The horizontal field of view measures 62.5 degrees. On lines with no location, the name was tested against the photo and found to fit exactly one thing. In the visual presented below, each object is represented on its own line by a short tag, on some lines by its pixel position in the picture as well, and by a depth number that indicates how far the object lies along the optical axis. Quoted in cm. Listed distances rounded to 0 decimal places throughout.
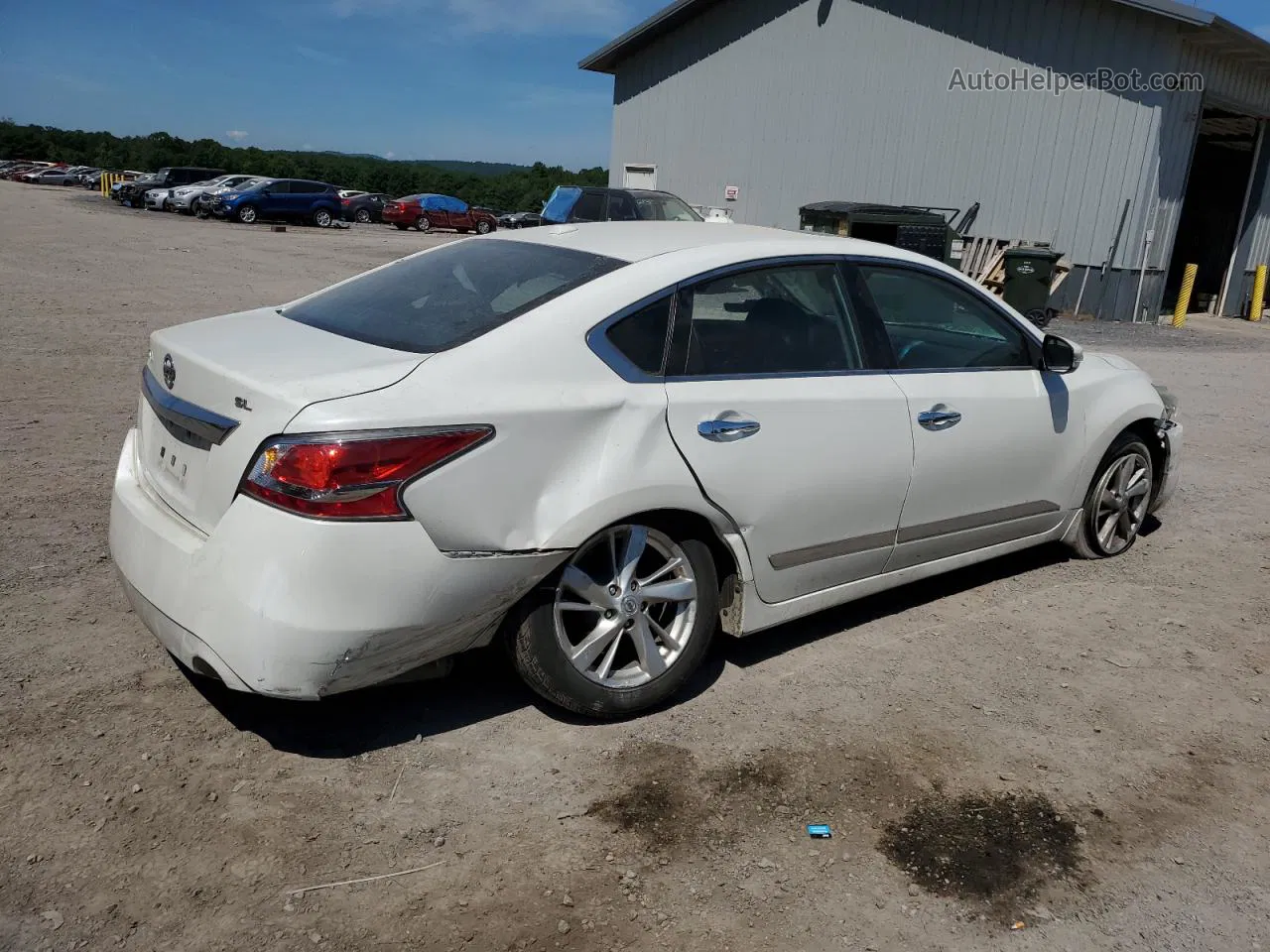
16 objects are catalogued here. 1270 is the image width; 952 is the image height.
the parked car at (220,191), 3638
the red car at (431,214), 3997
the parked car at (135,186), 4144
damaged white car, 285
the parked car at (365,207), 4097
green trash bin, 1666
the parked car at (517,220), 3466
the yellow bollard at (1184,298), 1833
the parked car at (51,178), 6412
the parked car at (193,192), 3772
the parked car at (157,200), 3938
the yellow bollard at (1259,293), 2019
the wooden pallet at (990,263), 1798
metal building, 1716
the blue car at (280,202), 3591
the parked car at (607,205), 1769
